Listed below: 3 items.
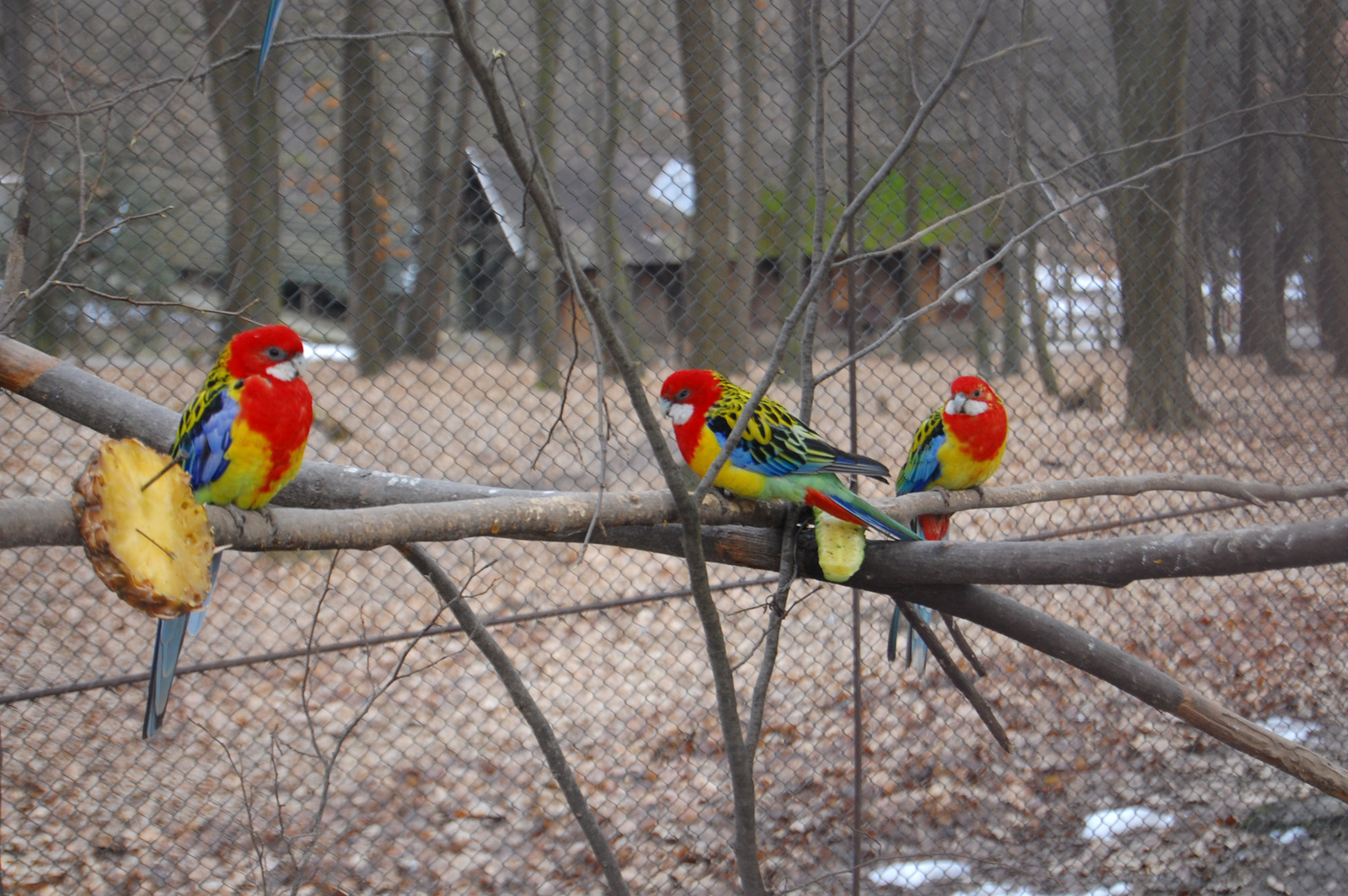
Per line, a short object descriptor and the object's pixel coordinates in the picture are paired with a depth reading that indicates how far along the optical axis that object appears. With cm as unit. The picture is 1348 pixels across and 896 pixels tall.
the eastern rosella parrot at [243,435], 189
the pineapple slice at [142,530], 172
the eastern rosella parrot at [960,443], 229
